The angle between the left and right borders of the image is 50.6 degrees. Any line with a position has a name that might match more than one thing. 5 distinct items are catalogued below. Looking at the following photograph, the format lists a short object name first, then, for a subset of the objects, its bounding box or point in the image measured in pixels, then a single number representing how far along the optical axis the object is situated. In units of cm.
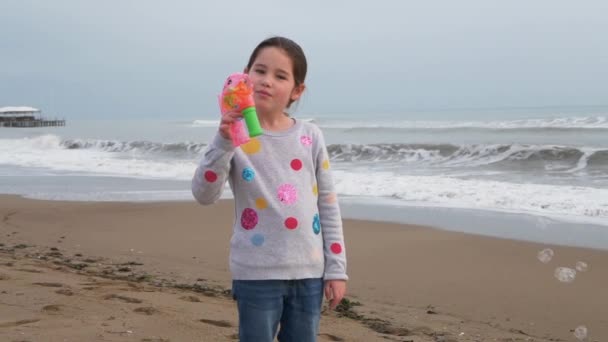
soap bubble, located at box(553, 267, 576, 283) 564
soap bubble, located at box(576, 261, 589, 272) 591
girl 215
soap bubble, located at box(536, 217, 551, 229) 796
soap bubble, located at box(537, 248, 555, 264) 624
